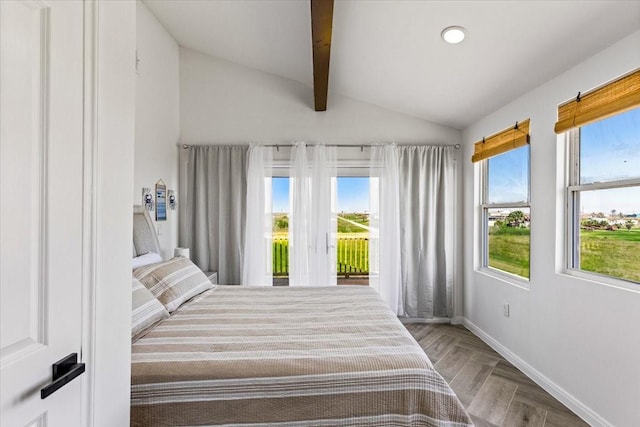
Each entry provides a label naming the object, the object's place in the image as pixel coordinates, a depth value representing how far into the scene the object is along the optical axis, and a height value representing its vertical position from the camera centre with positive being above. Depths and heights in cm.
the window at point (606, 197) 192 +12
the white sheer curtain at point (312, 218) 372 -5
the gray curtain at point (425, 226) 372 -14
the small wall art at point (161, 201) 325 +13
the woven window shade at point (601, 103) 179 +70
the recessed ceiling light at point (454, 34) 220 +128
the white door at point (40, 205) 65 +2
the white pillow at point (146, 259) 250 -38
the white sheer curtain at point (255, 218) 369 -5
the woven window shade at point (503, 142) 273 +69
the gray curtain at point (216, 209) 372 +6
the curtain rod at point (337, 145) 374 +82
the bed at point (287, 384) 131 -72
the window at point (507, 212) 285 +2
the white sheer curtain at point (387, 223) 368 -10
